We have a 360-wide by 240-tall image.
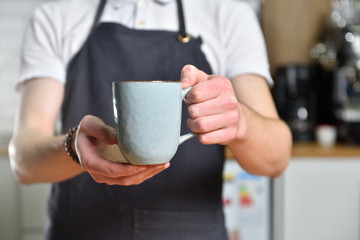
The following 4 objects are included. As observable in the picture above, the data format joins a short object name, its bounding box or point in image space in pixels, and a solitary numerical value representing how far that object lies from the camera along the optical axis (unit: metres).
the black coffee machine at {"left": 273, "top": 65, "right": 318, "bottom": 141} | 1.94
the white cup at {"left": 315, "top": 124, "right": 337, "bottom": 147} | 1.86
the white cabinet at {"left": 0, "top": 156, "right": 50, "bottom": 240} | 1.87
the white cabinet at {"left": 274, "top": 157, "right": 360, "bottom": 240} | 1.65
